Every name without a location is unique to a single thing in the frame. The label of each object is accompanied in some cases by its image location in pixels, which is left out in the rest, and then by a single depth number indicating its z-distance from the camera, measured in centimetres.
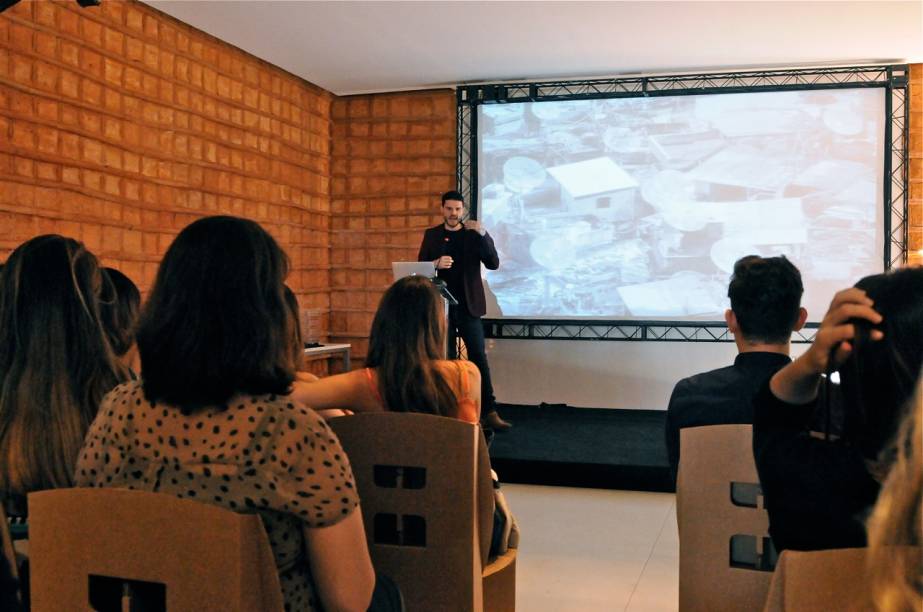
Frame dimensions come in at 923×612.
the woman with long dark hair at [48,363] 167
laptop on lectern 568
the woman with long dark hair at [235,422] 131
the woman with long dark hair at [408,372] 232
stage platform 500
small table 662
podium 518
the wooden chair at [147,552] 117
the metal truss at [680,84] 671
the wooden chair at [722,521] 180
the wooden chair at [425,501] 190
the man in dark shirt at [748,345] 219
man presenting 638
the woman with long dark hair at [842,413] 96
